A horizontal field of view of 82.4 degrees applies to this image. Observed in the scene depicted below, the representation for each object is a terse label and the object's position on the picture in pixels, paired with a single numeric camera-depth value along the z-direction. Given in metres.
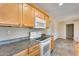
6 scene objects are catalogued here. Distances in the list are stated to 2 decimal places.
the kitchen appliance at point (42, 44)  1.36
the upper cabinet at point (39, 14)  1.49
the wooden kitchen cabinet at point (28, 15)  1.08
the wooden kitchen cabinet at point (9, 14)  0.71
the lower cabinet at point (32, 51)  0.79
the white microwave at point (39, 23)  1.45
